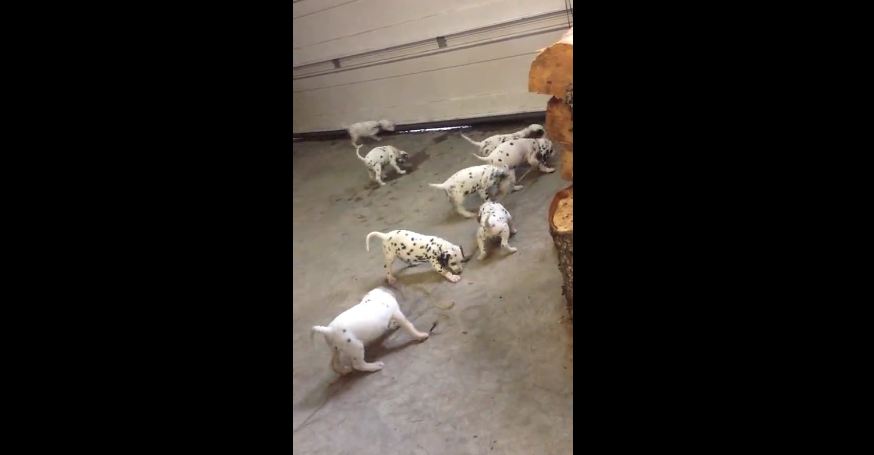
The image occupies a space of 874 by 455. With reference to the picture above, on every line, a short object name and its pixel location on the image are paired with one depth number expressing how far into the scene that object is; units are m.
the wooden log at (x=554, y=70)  2.15
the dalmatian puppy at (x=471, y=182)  3.72
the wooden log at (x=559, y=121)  2.25
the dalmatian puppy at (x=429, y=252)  3.10
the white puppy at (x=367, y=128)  5.84
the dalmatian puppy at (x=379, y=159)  4.75
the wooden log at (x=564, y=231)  2.15
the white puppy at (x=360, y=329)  2.42
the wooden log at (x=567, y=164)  2.29
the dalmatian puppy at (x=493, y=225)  3.12
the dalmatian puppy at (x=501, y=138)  4.32
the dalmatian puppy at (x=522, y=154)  3.98
